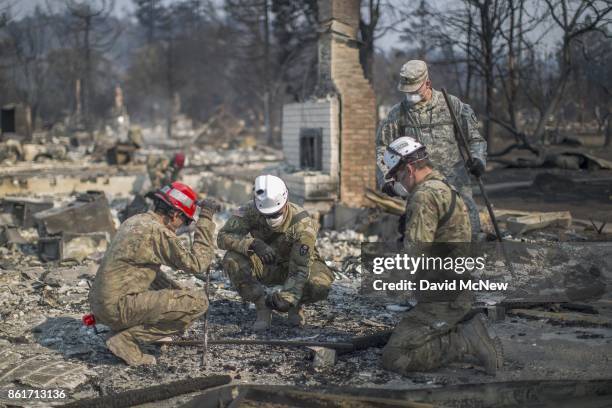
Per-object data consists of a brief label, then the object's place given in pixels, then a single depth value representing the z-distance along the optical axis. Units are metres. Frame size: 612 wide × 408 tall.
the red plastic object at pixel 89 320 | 5.43
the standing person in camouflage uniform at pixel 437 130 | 7.23
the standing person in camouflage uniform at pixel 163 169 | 14.28
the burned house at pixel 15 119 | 30.91
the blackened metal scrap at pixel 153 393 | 4.48
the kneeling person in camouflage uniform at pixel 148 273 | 5.31
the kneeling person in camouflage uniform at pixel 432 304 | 4.88
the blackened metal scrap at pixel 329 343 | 5.52
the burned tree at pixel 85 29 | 43.03
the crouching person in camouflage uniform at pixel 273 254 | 6.10
